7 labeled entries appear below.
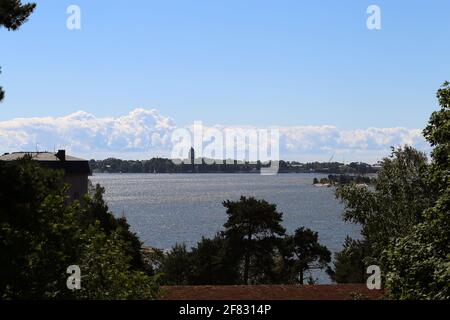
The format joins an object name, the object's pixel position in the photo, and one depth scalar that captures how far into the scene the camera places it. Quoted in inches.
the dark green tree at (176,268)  2583.7
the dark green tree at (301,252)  2329.0
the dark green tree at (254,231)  2284.7
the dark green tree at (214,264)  2279.8
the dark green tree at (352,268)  1837.5
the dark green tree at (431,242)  684.1
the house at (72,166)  2687.0
